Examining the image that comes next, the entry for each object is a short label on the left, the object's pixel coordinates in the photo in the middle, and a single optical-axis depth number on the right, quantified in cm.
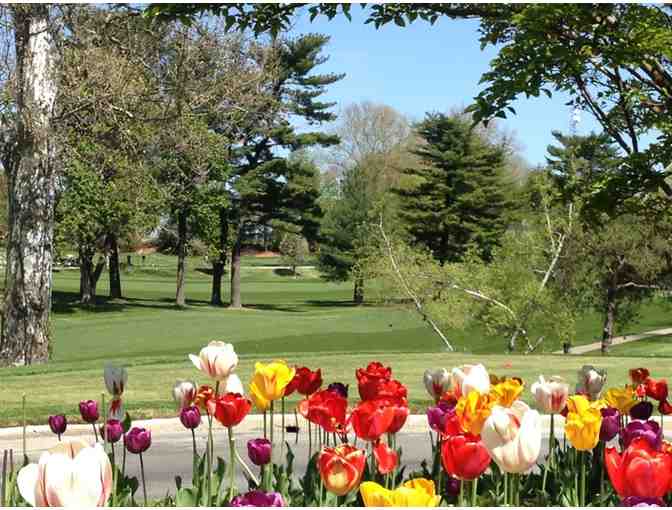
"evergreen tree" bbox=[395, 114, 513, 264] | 5534
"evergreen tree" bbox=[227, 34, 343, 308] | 5262
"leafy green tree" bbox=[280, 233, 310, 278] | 8006
